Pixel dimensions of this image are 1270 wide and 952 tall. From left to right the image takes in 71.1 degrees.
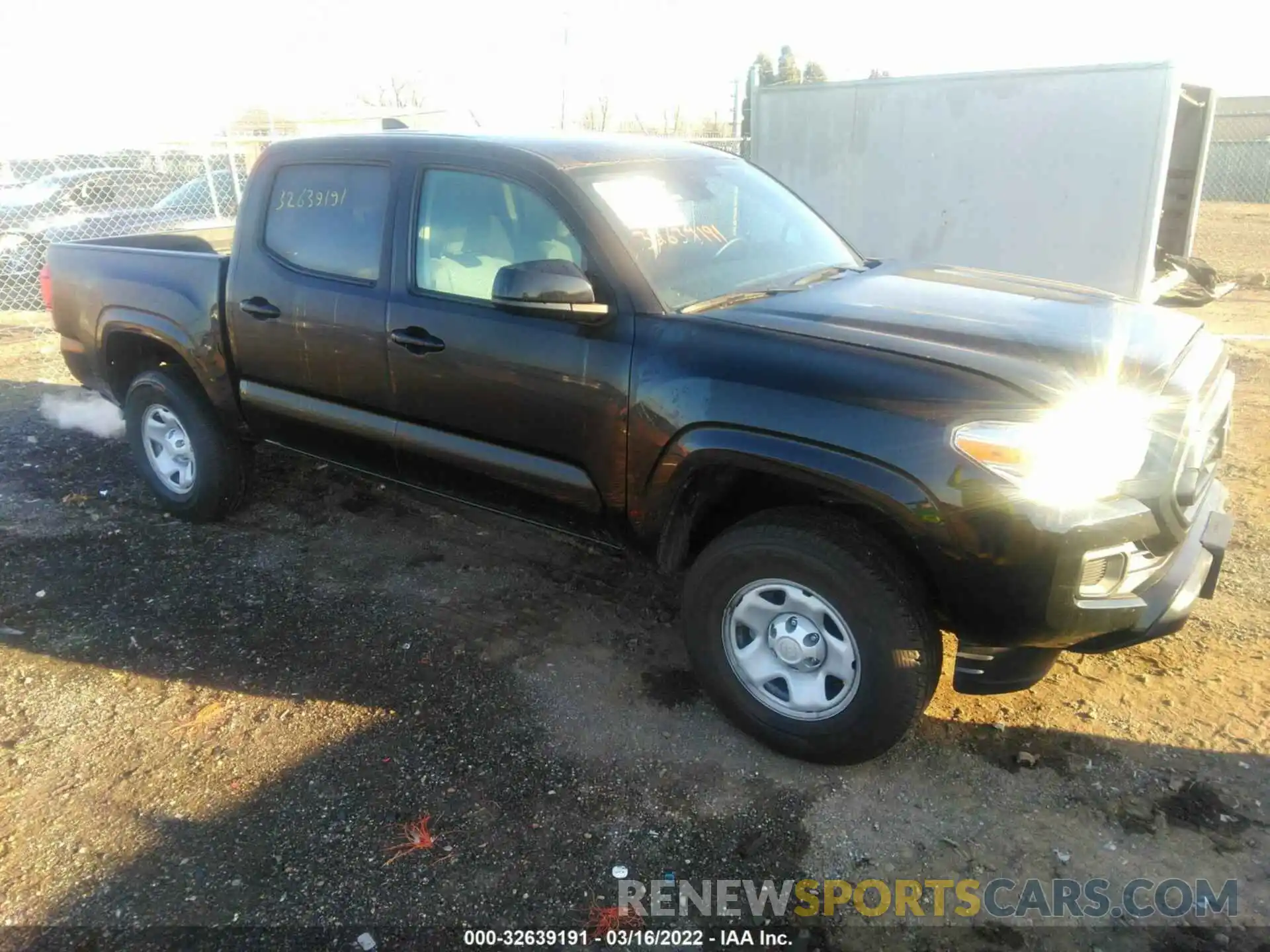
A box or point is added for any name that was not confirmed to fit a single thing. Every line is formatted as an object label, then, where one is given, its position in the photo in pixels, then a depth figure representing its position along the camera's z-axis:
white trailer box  7.24
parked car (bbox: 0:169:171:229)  10.80
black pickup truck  2.41
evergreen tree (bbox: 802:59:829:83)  41.28
